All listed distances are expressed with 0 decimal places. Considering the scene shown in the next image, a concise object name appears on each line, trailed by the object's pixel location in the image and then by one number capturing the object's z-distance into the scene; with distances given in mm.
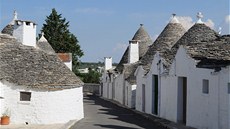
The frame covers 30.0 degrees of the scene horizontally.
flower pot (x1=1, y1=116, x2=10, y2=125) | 20375
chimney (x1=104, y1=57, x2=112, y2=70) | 57462
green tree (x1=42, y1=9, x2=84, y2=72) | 56344
